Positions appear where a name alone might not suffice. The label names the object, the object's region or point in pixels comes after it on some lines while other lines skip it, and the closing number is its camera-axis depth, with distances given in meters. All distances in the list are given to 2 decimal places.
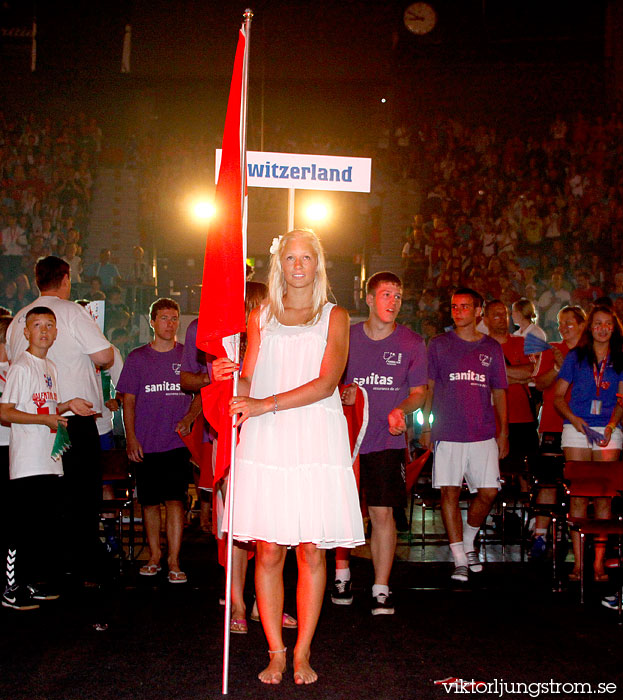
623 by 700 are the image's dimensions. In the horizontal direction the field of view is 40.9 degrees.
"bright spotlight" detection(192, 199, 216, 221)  15.57
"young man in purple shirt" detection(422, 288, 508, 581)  6.07
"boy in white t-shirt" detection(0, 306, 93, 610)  4.83
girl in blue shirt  5.93
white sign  6.05
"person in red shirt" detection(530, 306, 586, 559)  6.94
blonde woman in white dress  3.61
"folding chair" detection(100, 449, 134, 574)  5.97
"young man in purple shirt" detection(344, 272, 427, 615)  5.10
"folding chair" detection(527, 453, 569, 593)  6.08
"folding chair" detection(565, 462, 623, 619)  5.54
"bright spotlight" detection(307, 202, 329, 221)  14.88
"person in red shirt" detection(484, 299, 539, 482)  7.39
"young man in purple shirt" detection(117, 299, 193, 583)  5.86
